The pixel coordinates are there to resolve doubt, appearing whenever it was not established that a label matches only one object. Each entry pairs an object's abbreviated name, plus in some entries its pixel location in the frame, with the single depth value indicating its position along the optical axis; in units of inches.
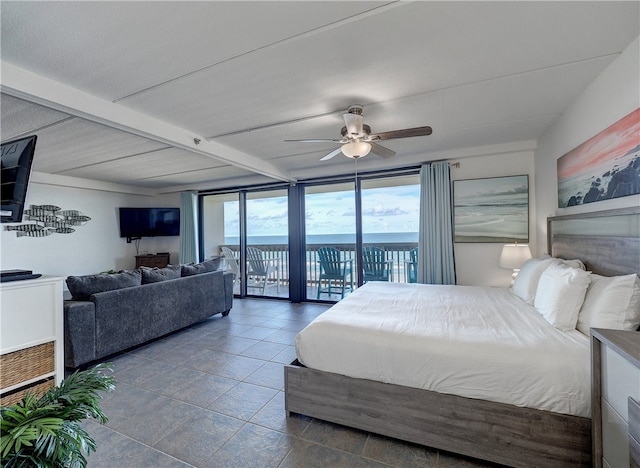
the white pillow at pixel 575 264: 87.1
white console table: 64.4
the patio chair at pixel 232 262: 235.3
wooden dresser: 241.4
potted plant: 31.3
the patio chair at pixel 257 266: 224.4
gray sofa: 102.6
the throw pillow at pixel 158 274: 131.1
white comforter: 56.5
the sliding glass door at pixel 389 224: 182.9
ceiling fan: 92.7
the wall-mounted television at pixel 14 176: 64.0
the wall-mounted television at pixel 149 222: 231.3
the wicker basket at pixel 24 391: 65.7
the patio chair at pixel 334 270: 193.6
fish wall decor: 180.1
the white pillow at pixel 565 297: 68.0
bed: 56.1
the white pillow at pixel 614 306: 57.7
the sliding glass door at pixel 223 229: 236.4
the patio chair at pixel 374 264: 183.2
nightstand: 40.7
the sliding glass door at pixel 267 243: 219.0
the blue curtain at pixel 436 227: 152.7
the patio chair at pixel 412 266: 187.2
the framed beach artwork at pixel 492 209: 143.6
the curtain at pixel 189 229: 235.6
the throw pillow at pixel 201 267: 152.7
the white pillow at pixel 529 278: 94.6
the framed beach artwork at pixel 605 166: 67.4
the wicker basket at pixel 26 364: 64.4
